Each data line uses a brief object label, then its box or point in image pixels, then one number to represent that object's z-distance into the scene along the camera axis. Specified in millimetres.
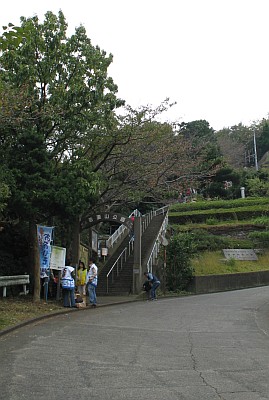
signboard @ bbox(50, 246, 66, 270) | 16578
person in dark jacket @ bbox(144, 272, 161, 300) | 21219
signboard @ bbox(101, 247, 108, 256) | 26519
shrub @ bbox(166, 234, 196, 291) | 25266
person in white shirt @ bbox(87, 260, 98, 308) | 16109
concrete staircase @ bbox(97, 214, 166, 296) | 23628
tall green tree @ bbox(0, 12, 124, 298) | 15016
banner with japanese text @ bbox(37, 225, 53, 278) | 16312
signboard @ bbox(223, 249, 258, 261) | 35125
